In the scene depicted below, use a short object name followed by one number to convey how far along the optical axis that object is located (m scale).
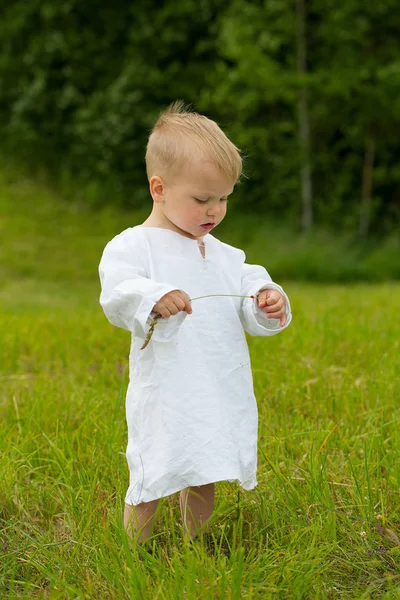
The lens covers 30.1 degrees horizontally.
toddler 1.98
